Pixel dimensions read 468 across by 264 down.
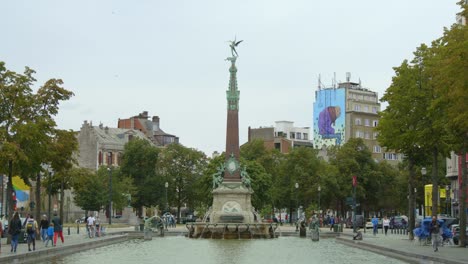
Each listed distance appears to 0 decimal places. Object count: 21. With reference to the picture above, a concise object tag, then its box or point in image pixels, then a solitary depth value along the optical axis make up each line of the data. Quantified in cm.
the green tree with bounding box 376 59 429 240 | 4766
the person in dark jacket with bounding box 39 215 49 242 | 4303
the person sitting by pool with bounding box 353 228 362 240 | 5241
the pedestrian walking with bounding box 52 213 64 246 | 4164
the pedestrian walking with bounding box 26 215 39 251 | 3644
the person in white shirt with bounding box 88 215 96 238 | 5336
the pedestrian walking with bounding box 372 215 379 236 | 6407
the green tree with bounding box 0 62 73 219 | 4106
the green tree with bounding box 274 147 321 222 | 10581
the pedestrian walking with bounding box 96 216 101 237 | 5562
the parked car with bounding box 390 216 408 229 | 8131
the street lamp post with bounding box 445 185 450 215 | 7262
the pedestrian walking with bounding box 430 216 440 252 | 3738
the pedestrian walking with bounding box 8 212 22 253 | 3475
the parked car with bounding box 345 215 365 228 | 8899
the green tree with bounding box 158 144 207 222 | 11506
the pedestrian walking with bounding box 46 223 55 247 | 4041
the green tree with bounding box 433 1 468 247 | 3212
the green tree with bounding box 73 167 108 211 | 10075
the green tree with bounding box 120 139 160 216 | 11369
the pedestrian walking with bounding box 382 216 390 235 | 6838
